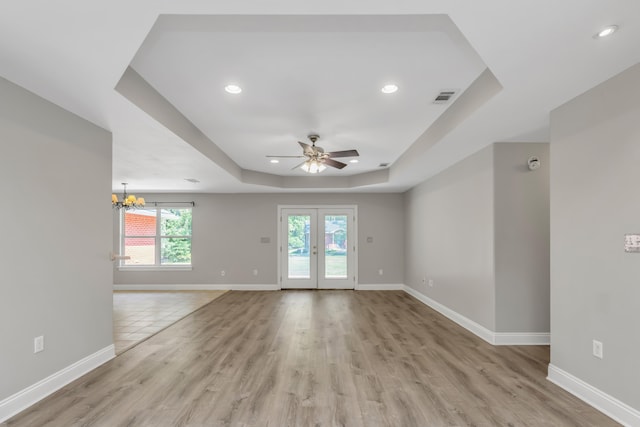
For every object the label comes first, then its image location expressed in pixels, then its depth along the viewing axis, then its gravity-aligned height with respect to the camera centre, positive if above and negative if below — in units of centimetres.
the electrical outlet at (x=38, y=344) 267 -96
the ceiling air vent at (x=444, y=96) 316 +121
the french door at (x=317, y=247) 829 -59
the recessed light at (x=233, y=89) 301 +120
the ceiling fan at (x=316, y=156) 416 +85
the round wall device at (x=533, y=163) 402 +71
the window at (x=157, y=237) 834 -36
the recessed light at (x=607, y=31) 186 +107
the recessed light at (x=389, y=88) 302 +122
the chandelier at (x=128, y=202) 655 +40
